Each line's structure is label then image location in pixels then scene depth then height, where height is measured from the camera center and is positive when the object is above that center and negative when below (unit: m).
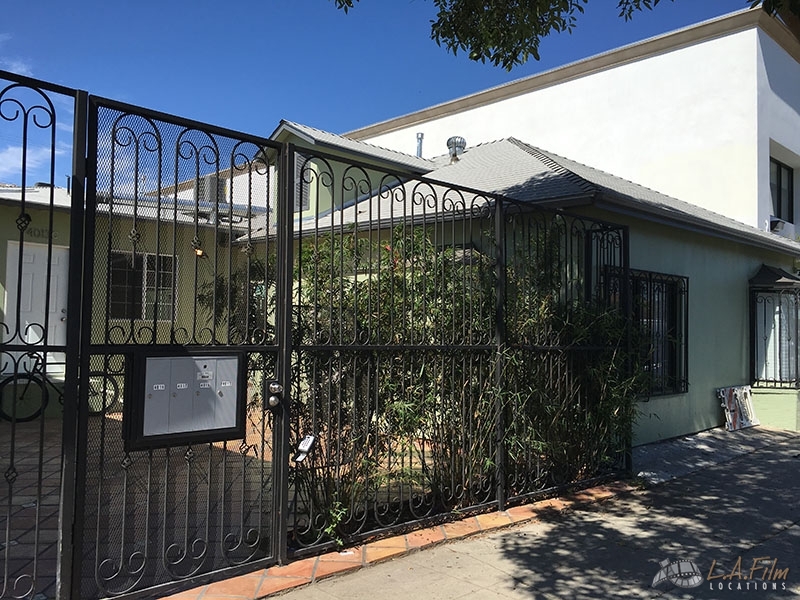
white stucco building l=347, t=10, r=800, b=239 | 13.36 +4.96
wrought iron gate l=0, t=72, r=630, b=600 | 3.45 -0.31
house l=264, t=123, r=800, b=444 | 8.20 +0.74
